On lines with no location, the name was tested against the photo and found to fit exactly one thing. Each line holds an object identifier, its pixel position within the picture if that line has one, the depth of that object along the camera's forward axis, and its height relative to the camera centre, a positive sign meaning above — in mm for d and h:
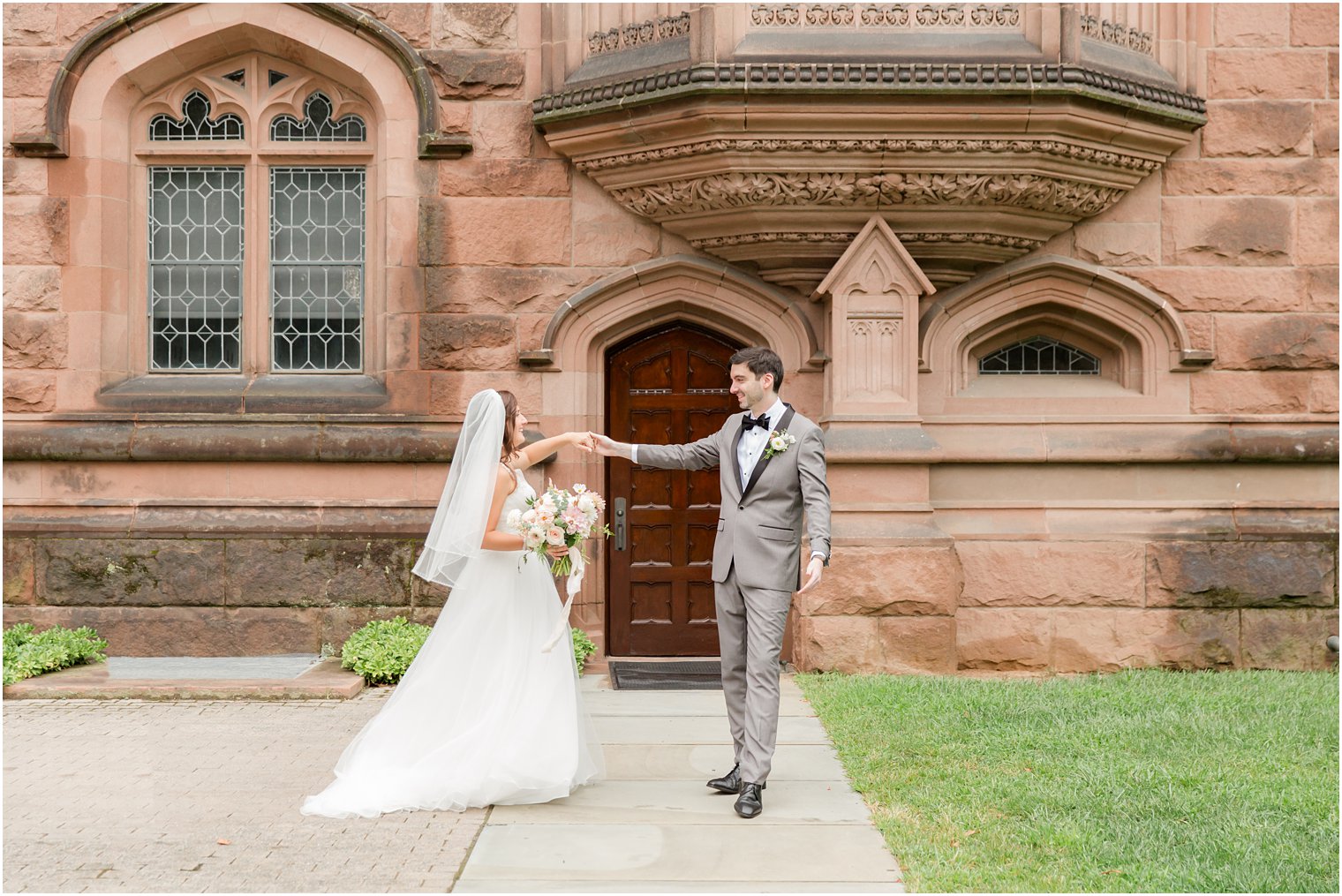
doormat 8750 -1741
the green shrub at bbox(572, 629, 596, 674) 9055 -1533
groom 5473 -448
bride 5570 -1145
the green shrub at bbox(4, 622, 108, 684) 8367 -1456
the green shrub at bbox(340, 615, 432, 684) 8508 -1463
